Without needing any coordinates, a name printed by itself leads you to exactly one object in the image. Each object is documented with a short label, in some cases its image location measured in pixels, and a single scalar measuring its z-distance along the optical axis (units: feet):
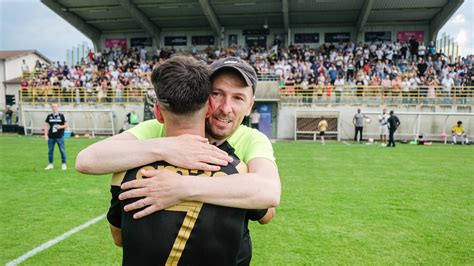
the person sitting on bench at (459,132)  74.38
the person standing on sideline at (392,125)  64.39
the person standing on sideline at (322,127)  72.01
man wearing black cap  5.17
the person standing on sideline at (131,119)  78.12
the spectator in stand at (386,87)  83.30
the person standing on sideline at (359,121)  75.31
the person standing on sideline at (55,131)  37.68
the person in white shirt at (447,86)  81.10
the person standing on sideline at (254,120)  75.20
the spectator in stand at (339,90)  83.71
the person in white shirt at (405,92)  82.17
